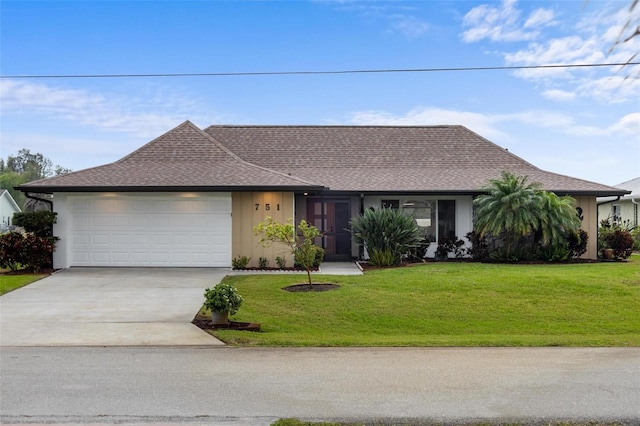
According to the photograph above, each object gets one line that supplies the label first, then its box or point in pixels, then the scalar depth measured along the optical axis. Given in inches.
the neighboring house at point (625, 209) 1068.0
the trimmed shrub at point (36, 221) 584.4
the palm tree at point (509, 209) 629.9
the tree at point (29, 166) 3148.6
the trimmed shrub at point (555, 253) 653.3
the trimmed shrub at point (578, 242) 677.3
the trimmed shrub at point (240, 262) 611.5
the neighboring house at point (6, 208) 1999.1
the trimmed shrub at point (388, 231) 621.6
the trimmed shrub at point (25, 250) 573.0
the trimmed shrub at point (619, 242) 705.2
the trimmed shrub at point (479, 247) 684.1
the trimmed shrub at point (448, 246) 705.6
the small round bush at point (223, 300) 338.0
